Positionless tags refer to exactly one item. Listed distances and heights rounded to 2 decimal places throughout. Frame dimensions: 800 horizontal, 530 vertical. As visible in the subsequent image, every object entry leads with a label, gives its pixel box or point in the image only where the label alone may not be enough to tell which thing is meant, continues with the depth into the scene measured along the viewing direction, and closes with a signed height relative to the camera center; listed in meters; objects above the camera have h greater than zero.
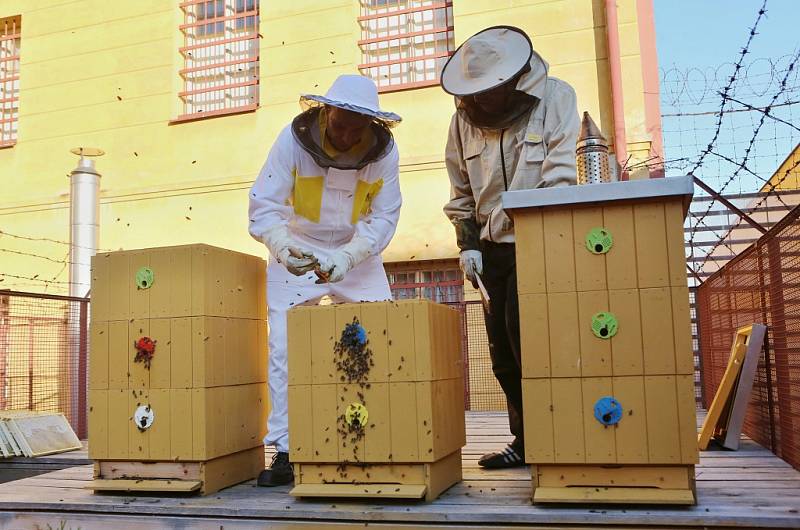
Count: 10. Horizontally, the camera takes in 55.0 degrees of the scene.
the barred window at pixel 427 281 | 8.08 +0.60
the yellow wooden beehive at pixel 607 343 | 2.29 -0.03
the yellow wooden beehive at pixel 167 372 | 2.78 -0.10
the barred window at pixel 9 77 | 10.53 +3.73
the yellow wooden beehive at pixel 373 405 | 2.50 -0.22
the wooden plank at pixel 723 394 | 3.64 -0.31
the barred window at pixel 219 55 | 9.41 +3.53
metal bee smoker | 2.54 +0.57
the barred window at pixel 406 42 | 8.59 +3.32
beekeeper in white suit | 2.96 +0.54
